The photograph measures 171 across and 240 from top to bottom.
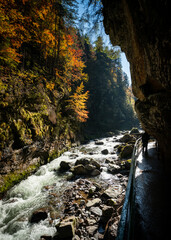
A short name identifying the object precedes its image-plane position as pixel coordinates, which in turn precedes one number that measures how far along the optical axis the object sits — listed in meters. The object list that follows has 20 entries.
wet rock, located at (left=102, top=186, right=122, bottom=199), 4.91
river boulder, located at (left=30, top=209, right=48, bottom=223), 3.99
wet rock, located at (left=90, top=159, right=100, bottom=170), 8.18
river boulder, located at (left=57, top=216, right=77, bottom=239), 3.21
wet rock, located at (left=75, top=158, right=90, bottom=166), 8.66
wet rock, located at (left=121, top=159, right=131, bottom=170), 7.65
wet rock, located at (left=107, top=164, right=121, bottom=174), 7.56
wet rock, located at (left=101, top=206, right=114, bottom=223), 3.74
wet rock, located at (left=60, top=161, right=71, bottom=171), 8.32
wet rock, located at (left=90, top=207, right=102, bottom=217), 4.02
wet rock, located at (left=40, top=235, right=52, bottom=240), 3.28
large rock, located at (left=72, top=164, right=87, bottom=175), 7.41
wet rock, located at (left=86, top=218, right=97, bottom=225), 3.69
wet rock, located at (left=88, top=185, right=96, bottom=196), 5.30
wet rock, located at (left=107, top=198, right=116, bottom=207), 4.35
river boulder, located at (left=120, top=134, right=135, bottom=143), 18.02
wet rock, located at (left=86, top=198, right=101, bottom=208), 4.42
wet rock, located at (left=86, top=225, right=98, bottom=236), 3.38
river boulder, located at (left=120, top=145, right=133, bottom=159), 10.15
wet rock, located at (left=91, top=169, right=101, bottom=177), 7.27
